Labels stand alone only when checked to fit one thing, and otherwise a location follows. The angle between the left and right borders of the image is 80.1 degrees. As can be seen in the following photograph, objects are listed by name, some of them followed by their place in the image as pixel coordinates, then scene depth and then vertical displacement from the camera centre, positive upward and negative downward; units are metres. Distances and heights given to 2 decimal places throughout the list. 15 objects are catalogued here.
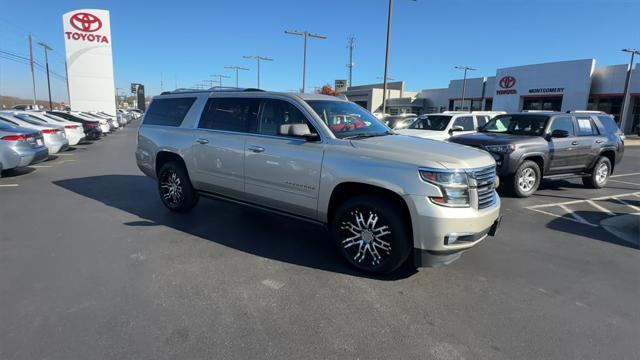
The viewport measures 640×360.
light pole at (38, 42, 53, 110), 47.03 +6.76
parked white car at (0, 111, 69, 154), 11.89 -0.85
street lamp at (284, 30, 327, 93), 28.58 +5.91
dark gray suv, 7.88 -0.45
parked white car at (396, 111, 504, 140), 11.74 -0.11
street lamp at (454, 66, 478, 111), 48.72 +4.94
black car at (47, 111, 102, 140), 18.25 -0.87
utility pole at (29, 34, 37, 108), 47.00 +5.56
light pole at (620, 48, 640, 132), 31.33 +2.59
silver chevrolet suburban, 3.65 -0.63
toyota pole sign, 34.56 +4.26
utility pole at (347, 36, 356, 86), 73.25 +10.77
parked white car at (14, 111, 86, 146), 14.58 -0.73
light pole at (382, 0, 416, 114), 17.77 +3.73
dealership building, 33.78 +3.59
